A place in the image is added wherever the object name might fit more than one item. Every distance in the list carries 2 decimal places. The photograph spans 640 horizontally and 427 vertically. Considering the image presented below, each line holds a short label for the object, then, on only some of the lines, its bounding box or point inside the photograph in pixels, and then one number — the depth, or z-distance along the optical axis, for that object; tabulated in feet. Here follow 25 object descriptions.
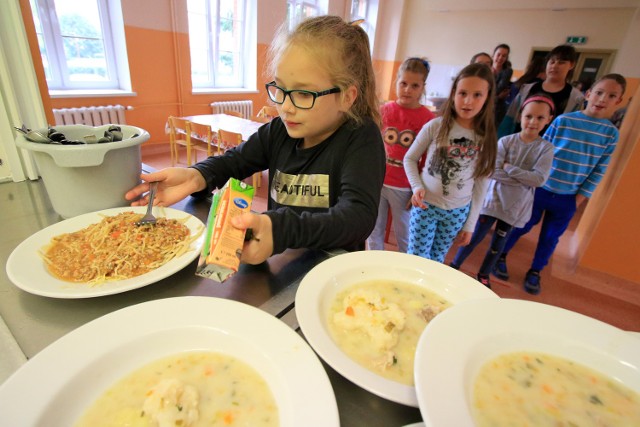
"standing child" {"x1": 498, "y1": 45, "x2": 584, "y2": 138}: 7.97
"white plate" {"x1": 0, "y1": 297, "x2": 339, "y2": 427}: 1.35
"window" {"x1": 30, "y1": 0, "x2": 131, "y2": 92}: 12.57
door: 20.75
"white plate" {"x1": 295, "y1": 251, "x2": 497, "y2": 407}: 1.54
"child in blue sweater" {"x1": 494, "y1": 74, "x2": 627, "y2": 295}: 7.22
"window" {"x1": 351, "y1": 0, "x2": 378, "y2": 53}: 26.22
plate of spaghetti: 2.08
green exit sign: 21.02
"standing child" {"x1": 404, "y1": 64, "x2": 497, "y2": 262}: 5.58
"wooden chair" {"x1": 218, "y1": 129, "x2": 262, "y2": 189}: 11.26
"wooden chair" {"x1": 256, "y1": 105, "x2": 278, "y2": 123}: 14.62
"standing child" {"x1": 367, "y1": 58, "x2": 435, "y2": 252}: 6.87
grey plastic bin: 2.62
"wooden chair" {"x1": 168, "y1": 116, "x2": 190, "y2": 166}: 12.85
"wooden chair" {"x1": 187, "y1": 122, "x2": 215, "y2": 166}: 12.28
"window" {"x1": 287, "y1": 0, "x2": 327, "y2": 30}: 21.26
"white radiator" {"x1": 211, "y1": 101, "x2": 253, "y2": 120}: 18.22
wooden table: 12.24
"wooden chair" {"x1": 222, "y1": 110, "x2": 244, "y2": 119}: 16.74
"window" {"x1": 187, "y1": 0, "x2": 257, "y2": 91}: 17.02
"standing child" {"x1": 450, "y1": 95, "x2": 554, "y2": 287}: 6.63
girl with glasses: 2.62
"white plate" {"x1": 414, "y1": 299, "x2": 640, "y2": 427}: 1.35
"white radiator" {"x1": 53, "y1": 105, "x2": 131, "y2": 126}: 13.03
